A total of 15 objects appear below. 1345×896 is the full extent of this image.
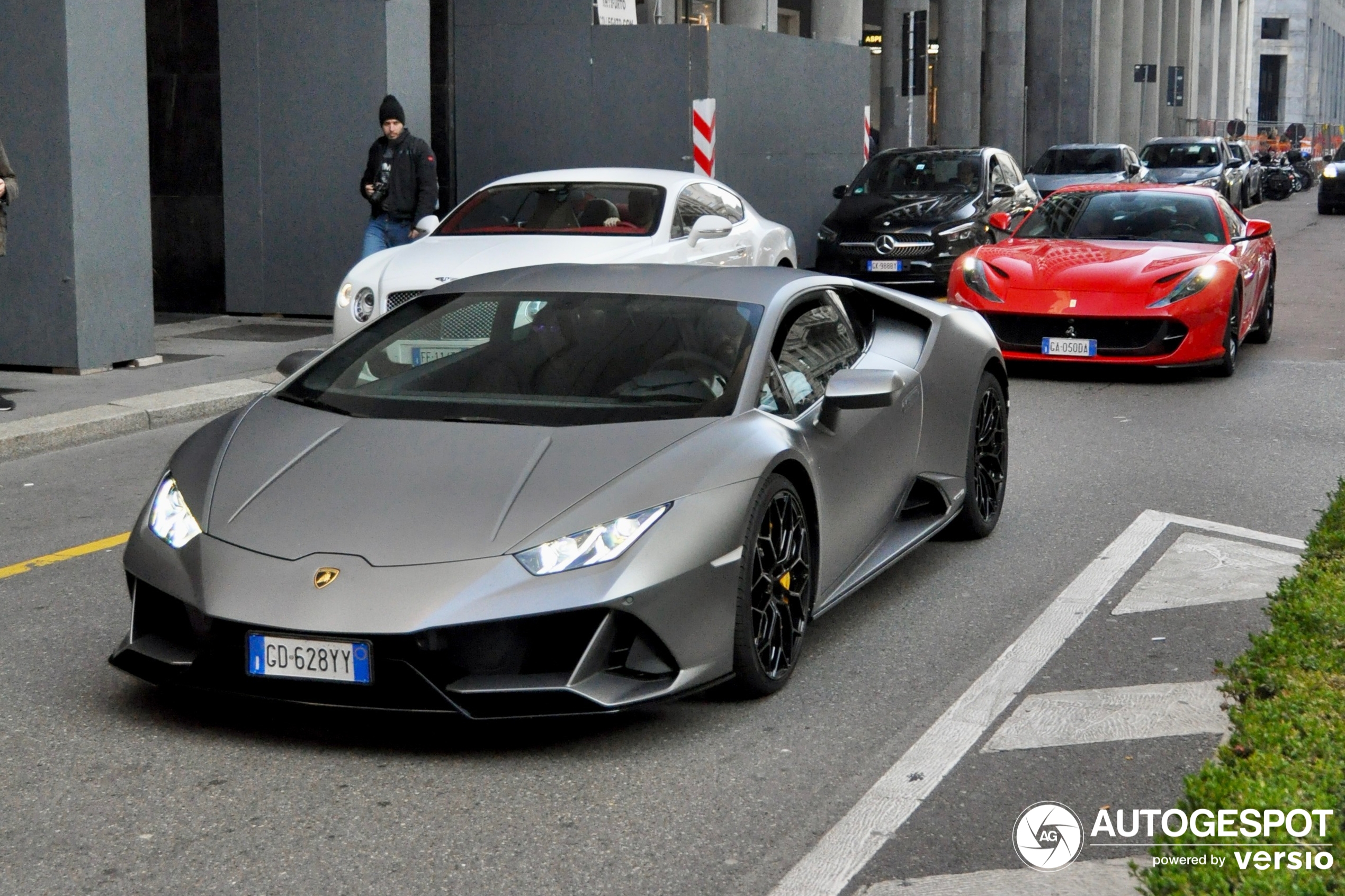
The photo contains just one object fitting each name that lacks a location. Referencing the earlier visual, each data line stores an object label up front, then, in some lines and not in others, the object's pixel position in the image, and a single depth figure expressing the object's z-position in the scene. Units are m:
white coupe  11.82
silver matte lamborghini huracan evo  4.39
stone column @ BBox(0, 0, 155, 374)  11.95
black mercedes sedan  18.81
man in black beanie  14.93
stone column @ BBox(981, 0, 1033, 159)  43.00
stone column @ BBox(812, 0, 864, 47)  30.98
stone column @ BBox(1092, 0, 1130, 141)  54.16
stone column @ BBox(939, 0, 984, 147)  38.19
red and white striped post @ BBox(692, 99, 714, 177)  18.25
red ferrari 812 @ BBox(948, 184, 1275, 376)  12.31
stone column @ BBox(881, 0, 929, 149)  34.38
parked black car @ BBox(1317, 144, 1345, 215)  41.28
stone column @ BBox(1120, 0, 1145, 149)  57.53
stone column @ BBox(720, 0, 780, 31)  28.41
